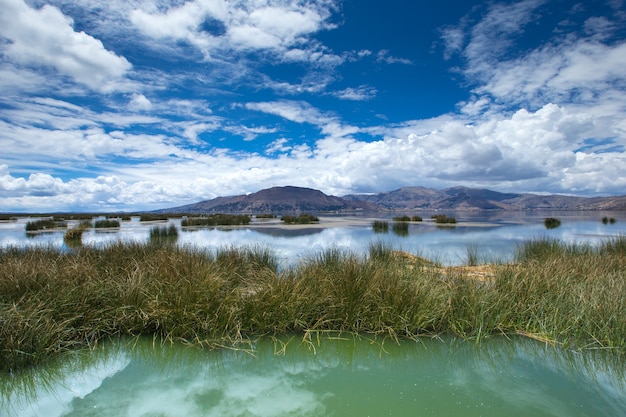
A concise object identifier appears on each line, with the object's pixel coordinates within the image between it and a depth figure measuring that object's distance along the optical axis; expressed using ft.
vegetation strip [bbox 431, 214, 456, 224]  105.81
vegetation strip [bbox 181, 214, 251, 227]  103.26
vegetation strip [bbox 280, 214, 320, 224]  110.82
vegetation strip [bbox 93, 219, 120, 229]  88.69
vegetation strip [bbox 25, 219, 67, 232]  80.09
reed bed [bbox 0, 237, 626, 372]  15.40
